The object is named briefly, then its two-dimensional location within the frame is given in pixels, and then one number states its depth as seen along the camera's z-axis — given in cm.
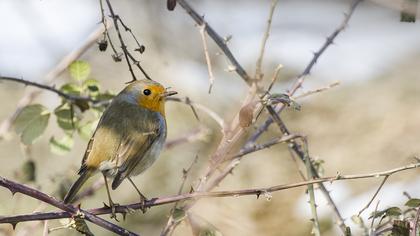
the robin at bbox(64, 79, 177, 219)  519
